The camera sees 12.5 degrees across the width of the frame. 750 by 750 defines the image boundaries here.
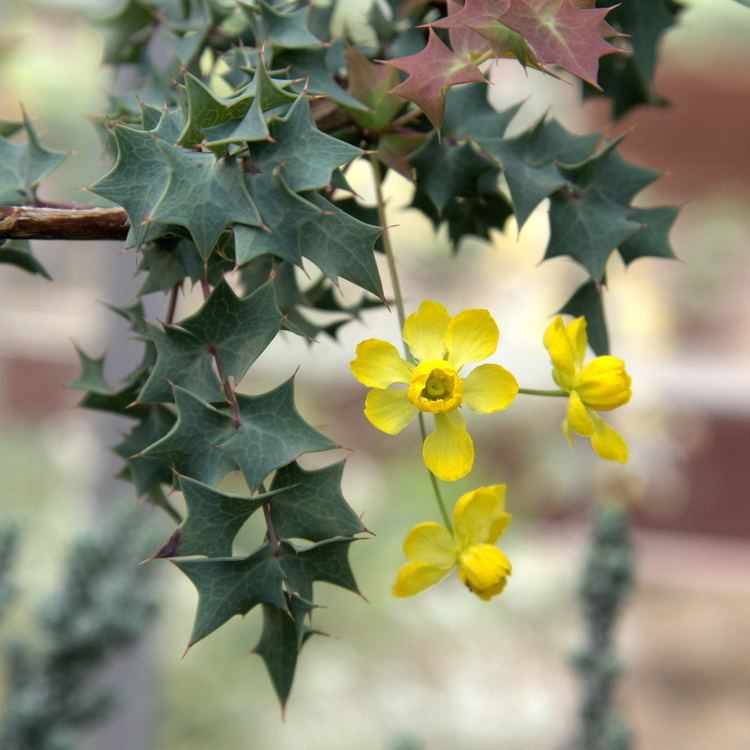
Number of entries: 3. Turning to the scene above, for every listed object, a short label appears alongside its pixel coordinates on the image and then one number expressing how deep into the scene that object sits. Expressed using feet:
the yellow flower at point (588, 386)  0.91
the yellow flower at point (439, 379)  0.89
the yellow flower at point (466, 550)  0.91
